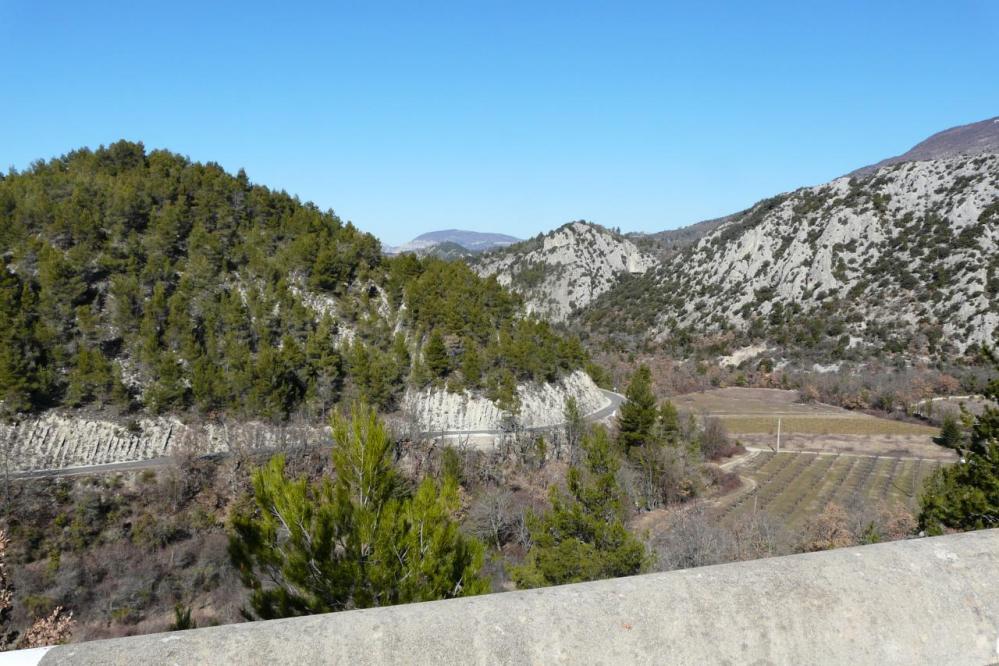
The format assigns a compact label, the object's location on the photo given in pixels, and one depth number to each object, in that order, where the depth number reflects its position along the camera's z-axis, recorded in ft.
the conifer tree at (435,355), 156.15
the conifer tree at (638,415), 141.49
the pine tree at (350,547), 23.25
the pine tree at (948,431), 173.58
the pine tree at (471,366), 157.28
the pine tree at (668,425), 145.28
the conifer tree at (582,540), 55.93
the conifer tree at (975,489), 38.96
